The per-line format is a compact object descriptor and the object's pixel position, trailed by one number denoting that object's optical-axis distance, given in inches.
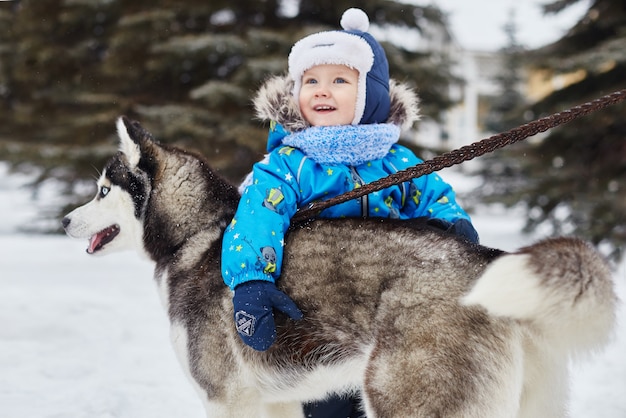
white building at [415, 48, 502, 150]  1391.5
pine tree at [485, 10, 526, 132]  783.1
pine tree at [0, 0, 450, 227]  347.6
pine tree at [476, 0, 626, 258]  345.7
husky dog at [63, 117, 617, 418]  71.7
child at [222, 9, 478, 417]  96.0
